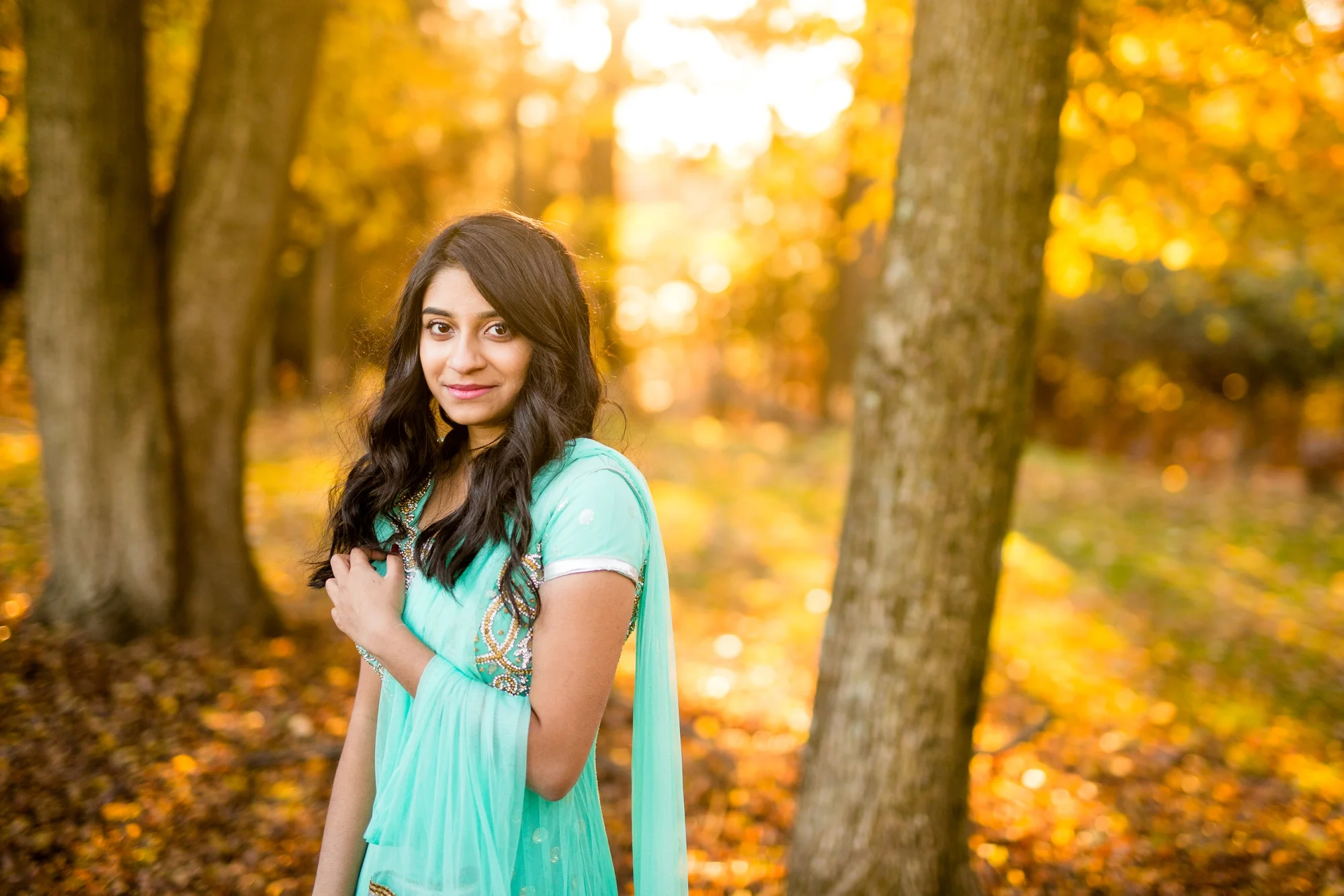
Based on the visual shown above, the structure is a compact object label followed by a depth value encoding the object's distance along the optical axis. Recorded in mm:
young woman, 1582
